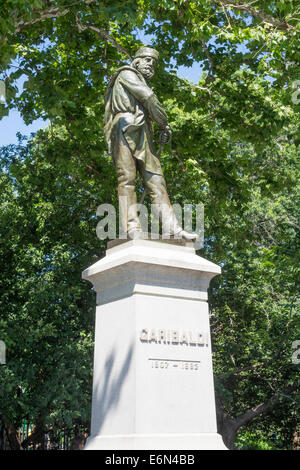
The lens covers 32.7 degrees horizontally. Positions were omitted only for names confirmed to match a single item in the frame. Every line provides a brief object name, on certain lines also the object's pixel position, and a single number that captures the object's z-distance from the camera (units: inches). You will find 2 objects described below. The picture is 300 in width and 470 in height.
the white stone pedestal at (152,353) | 201.3
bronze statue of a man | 248.2
